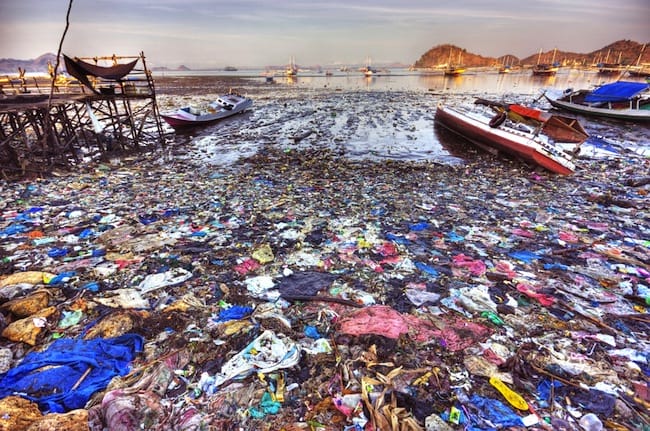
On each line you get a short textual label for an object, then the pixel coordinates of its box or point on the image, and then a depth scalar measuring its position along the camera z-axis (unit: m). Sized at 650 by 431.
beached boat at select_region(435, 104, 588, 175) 9.36
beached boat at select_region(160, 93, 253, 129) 16.56
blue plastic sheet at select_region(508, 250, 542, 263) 4.91
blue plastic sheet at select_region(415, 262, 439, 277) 4.57
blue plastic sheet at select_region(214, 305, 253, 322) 3.65
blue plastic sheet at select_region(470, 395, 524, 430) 2.46
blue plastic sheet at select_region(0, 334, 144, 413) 2.56
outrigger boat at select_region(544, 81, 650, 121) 17.75
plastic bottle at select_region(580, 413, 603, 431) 2.42
